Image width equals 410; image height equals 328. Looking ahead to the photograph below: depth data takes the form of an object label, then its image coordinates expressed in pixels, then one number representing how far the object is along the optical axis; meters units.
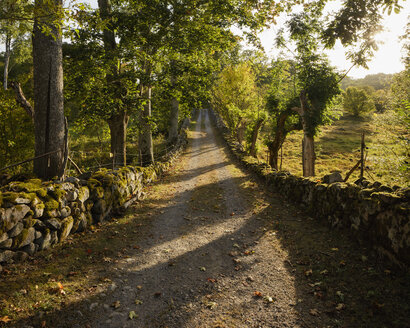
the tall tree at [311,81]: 14.38
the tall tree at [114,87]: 10.87
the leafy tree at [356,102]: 55.12
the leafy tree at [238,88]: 26.33
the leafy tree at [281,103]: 16.28
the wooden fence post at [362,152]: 7.98
